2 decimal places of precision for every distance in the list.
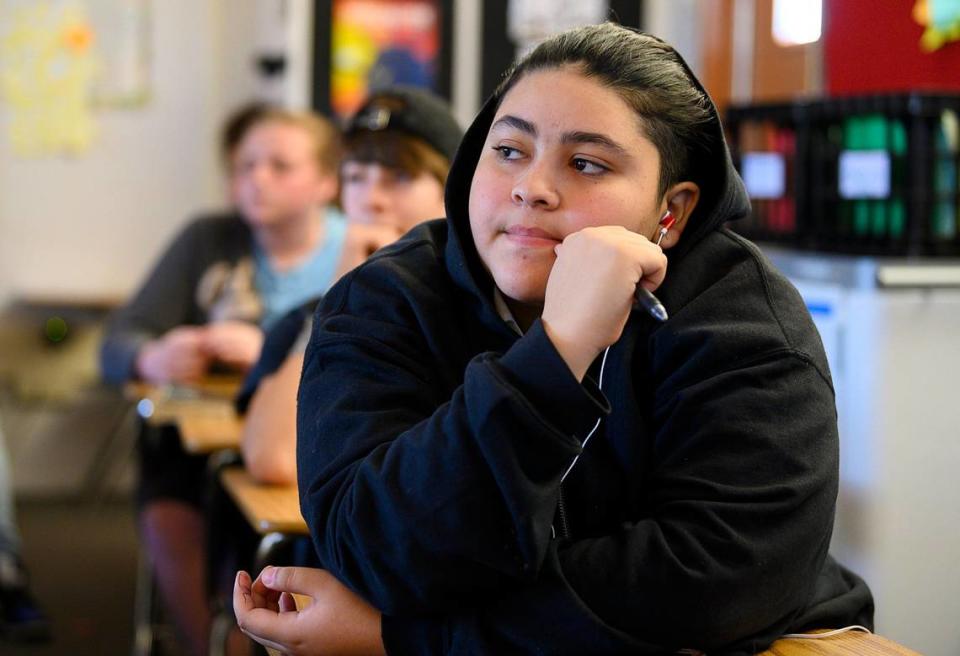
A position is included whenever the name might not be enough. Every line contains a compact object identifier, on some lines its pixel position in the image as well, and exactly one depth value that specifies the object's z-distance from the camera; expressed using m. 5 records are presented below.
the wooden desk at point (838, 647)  1.22
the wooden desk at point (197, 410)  2.49
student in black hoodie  1.10
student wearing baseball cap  2.14
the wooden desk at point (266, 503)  1.86
